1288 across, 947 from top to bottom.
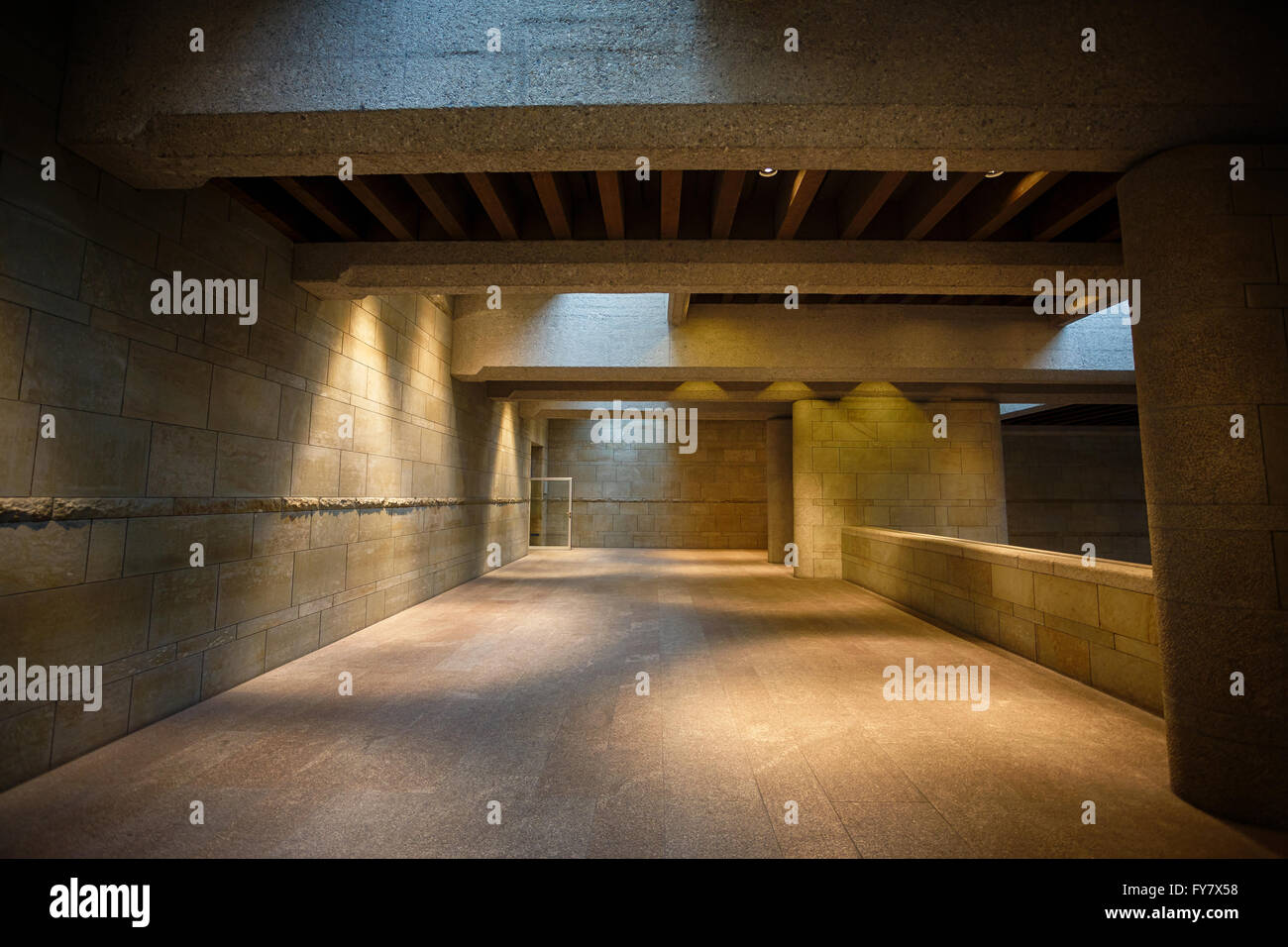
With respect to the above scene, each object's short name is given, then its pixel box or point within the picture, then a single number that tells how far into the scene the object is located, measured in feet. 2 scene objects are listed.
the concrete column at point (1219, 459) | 7.91
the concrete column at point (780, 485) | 44.32
